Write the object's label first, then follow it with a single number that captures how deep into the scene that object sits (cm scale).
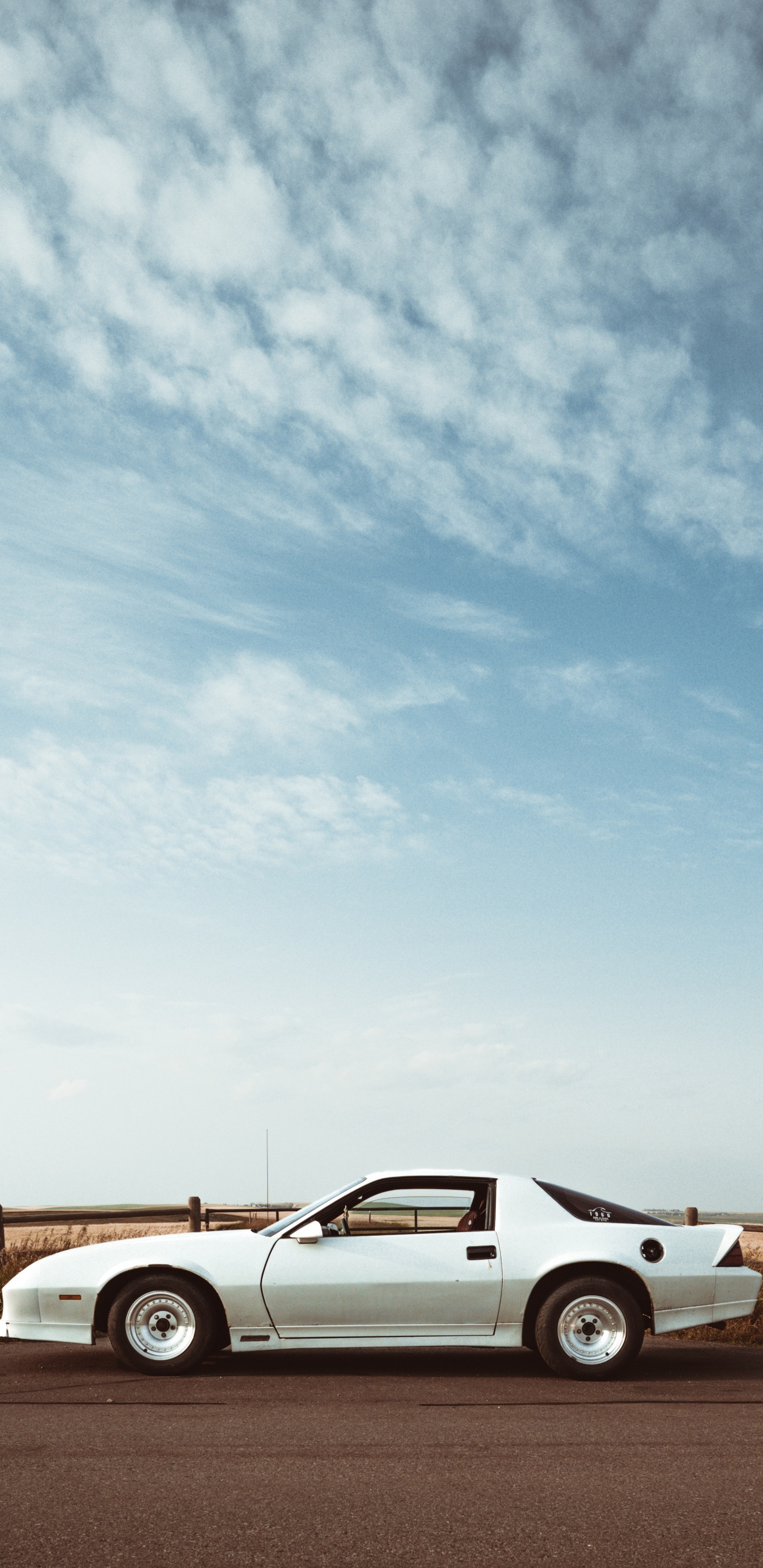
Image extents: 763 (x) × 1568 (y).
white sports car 757
